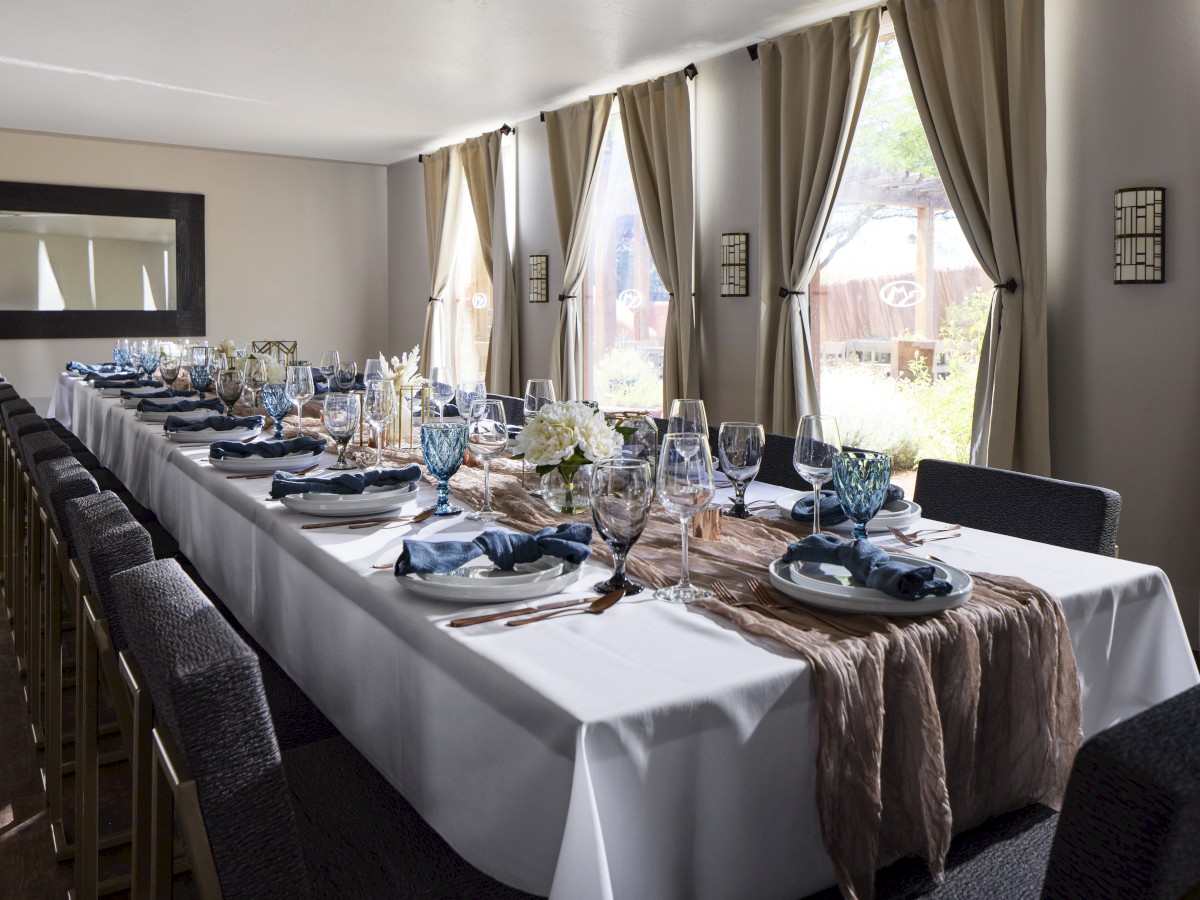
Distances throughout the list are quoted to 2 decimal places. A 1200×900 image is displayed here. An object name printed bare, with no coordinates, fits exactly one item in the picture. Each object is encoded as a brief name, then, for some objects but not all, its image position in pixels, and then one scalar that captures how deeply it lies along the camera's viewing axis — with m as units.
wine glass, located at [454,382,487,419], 2.75
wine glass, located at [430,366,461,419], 4.00
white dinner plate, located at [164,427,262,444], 3.01
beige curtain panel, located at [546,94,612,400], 7.06
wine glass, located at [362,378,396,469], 2.43
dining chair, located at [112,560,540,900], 0.97
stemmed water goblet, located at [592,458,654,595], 1.30
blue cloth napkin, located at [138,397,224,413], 3.76
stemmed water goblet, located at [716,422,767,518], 1.89
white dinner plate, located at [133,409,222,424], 3.65
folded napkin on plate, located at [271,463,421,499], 2.03
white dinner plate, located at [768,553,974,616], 1.29
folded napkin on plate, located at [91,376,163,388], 4.99
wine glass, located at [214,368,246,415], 3.66
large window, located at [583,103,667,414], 6.70
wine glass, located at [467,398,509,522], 1.96
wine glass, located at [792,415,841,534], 1.75
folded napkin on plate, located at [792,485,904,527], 1.84
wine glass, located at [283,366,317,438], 3.12
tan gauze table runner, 1.14
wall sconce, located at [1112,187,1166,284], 3.76
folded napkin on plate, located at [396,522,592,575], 1.43
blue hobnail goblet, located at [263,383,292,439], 3.04
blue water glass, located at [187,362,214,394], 4.20
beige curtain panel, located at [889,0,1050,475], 4.07
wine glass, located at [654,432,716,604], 1.36
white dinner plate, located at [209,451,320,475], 2.46
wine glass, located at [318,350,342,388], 4.13
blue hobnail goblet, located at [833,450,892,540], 1.59
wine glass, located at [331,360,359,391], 4.02
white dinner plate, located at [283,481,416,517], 1.93
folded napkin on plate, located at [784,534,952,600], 1.30
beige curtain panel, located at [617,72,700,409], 5.98
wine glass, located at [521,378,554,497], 2.52
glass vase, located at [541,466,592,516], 1.78
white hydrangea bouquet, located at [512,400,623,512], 1.77
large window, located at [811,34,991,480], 4.78
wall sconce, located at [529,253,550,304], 7.66
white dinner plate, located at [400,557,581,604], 1.35
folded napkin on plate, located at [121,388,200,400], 4.29
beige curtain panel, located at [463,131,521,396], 8.01
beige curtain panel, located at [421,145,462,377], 8.86
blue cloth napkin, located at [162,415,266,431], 3.09
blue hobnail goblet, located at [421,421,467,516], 1.93
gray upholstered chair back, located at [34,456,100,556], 1.90
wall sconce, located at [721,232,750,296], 5.72
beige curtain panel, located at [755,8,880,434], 4.96
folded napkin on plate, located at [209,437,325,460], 2.52
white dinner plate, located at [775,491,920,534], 1.84
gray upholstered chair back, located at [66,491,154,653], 1.44
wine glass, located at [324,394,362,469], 2.44
